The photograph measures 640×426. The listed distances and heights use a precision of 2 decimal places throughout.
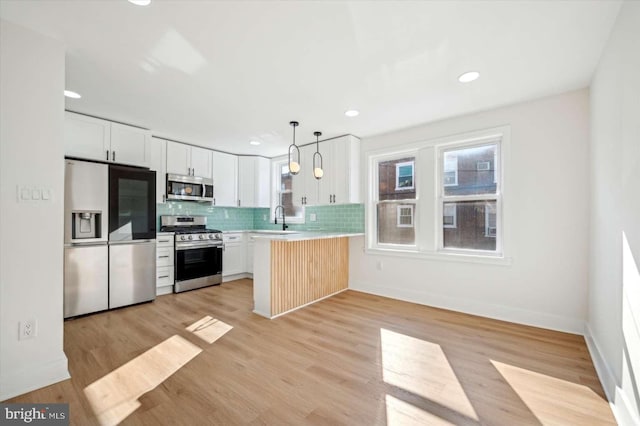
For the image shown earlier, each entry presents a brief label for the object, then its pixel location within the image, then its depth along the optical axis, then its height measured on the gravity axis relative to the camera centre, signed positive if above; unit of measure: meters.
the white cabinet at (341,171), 4.39 +0.70
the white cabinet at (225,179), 5.27 +0.71
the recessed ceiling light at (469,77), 2.53 +1.29
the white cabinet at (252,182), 5.65 +0.69
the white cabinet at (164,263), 4.27 -0.75
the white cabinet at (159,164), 4.39 +0.83
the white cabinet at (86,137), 3.35 +0.99
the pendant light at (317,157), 4.69 +0.99
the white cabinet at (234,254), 5.23 -0.77
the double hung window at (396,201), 4.15 +0.21
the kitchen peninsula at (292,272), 3.35 -0.77
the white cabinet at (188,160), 4.62 +0.97
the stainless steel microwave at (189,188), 4.57 +0.47
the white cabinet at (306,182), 4.82 +0.58
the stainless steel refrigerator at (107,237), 3.21 -0.27
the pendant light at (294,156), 3.47 +1.11
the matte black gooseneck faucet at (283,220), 5.44 -0.11
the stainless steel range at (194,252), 4.48 -0.64
